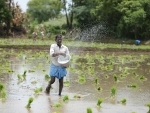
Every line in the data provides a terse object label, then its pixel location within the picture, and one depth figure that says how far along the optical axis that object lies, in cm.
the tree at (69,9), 5266
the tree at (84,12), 4956
